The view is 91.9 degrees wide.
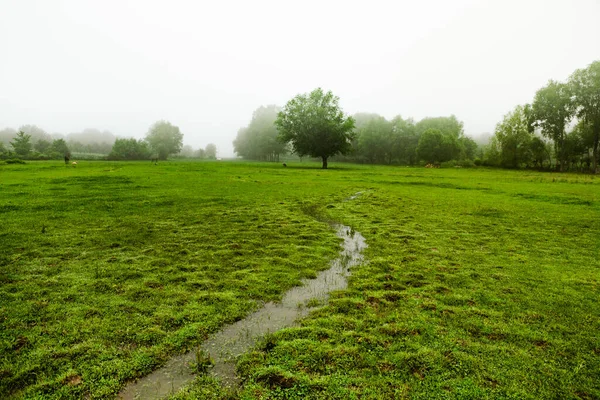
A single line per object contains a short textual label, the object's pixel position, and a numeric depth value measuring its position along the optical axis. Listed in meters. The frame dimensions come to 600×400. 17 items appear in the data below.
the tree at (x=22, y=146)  85.62
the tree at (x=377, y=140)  115.81
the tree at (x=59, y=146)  106.62
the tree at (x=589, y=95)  67.38
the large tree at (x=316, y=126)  67.75
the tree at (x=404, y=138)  115.06
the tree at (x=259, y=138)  117.75
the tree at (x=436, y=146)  94.38
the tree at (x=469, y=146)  122.99
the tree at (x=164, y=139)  125.38
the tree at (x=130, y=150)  105.49
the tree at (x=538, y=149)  80.50
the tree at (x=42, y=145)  114.46
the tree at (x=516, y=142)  82.31
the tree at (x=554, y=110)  72.69
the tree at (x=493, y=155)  86.94
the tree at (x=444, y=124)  123.94
